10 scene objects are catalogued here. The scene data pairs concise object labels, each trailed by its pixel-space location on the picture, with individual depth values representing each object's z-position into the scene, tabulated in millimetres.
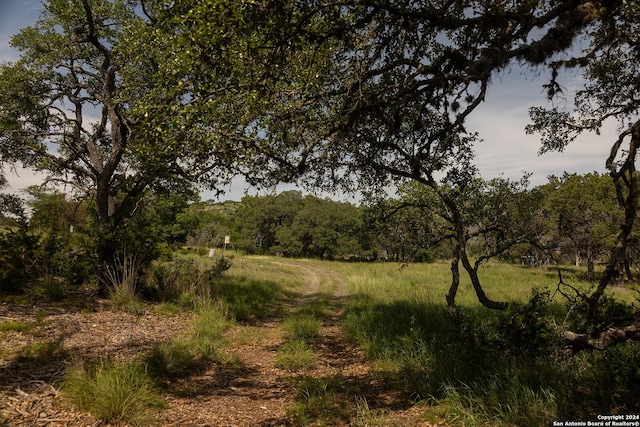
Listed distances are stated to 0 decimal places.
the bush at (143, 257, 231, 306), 10789
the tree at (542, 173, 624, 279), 22888
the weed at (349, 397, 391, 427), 4270
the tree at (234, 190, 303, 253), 68400
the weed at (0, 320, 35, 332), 6445
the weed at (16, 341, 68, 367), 5270
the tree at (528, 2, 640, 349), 4109
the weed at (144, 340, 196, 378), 5668
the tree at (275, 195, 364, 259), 59156
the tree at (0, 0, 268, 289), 9750
